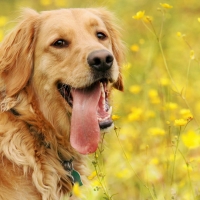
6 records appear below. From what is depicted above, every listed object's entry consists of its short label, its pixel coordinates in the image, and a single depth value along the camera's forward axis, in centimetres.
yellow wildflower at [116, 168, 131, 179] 867
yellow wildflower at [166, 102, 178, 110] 928
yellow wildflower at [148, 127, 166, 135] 845
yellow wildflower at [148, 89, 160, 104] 1012
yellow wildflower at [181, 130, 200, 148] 724
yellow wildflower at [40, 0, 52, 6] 1722
